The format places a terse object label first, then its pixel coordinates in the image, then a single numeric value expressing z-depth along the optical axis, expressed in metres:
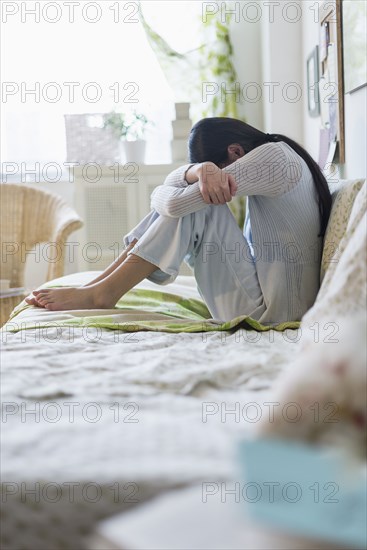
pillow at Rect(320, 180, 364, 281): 1.87
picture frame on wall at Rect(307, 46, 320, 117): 3.42
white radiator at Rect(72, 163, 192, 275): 4.17
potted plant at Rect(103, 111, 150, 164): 4.33
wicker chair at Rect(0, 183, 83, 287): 3.56
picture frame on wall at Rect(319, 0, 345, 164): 2.80
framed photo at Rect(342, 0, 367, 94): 2.45
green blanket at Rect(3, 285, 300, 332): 1.83
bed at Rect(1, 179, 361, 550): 0.75
